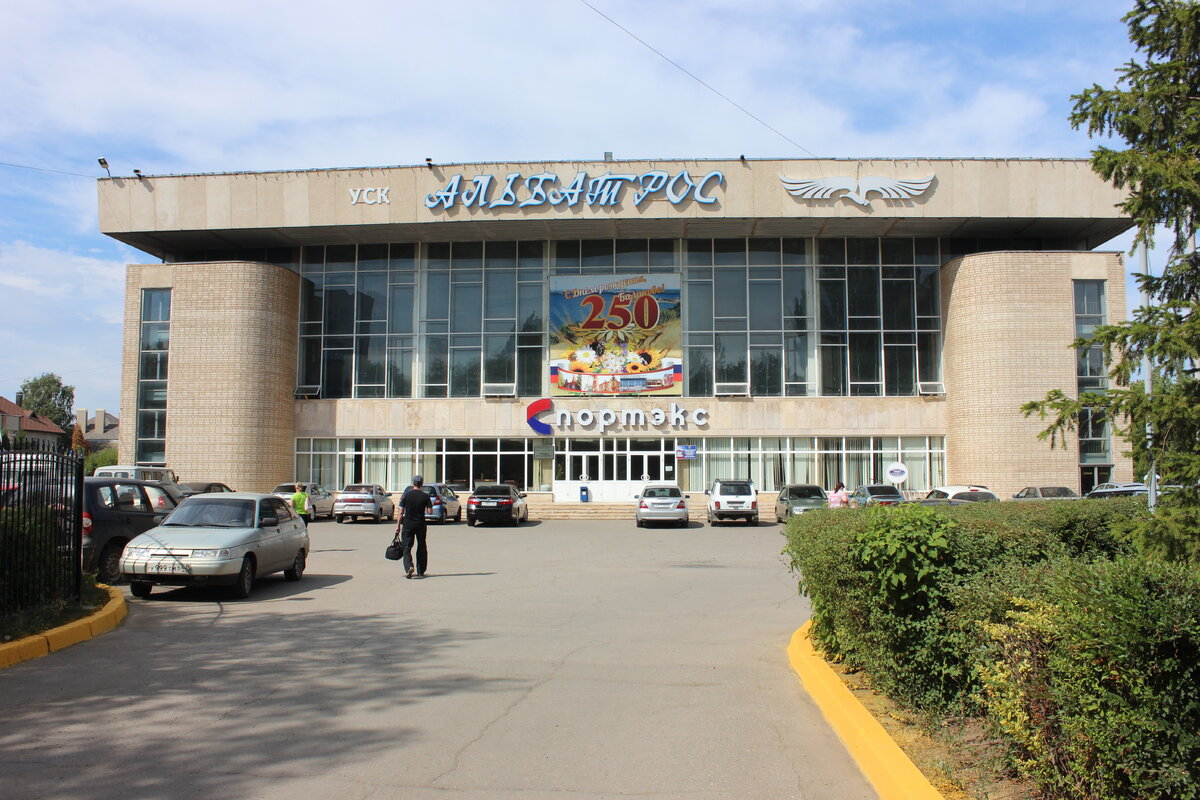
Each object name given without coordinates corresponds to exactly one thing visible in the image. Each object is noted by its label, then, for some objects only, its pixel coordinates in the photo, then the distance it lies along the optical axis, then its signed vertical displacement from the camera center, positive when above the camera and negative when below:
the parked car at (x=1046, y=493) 33.81 -1.46
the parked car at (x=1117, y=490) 30.52 -1.23
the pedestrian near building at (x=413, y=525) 15.56 -1.21
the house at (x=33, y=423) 81.25 +3.15
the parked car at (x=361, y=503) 33.69 -1.84
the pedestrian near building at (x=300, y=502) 23.93 -1.26
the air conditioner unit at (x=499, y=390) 43.59 +3.23
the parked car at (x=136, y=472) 30.14 -0.59
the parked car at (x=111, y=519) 14.10 -1.05
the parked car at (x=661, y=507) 32.28 -1.89
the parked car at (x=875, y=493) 31.54 -1.39
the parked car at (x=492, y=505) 32.84 -1.83
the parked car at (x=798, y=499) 31.91 -1.60
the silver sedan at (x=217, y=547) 12.32 -1.32
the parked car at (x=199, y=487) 28.51 -1.06
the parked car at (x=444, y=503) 32.31 -1.83
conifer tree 8.38 +2.47
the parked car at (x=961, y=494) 30.11 -1.35
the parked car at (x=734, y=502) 32.94 -1.74
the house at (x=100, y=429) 105.66 +3.62
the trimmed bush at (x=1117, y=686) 3.59 -0.98
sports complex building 40.59 +6.67
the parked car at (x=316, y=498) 36.09 -1.77
